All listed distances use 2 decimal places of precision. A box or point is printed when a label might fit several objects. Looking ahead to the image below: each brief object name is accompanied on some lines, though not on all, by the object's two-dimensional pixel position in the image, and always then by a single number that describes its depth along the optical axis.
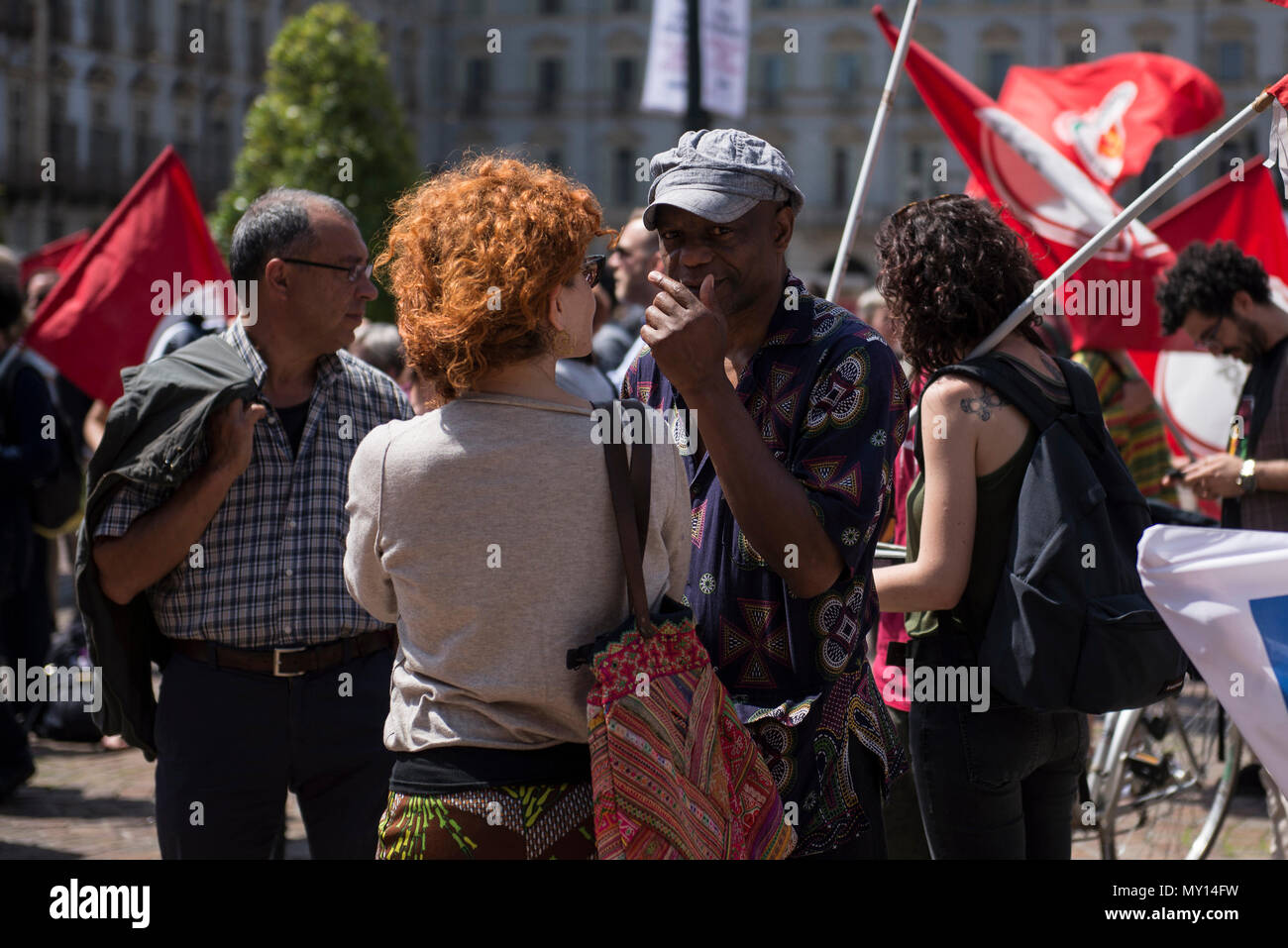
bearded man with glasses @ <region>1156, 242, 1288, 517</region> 5.00
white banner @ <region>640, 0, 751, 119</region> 14.00
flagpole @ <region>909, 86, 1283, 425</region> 3.34
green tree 28.36
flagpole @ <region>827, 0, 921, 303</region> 3.70
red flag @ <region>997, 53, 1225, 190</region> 6.96
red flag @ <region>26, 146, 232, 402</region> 6.84
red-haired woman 2.46
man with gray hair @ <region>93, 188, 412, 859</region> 3.50
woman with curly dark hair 3.25
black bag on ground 7.81
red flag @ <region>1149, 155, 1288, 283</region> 6.65
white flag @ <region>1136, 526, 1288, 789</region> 2.96
